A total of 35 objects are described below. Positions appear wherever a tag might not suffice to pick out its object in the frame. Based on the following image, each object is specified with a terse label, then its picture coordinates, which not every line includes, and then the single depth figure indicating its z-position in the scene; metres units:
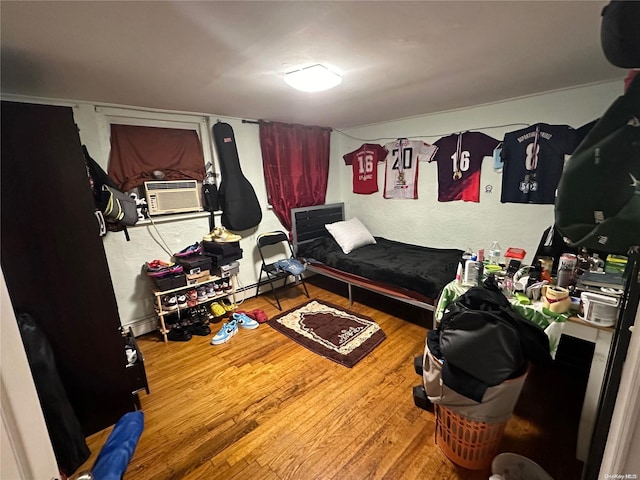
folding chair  3.48
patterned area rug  2.45
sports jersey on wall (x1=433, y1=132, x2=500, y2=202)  3.00
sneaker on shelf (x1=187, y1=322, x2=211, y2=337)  2.79
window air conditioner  2.75
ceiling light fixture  1.74
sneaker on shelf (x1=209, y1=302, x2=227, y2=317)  3.00
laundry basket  1.39
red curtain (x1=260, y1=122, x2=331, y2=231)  3.54
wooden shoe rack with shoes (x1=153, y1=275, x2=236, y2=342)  2.63
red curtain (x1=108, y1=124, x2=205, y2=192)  2.58
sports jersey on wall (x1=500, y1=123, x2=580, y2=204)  2.52
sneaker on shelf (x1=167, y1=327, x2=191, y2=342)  2.72
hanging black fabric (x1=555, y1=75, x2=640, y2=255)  0.60
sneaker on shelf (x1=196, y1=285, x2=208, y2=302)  2.86
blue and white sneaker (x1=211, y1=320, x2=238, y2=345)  2.66
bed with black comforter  2.61
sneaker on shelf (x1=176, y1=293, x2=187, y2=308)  2.71
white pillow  3.59
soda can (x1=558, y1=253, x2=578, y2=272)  1.71
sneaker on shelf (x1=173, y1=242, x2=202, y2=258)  2.88
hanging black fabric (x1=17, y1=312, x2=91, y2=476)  1.42
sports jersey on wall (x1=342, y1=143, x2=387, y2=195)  3.87
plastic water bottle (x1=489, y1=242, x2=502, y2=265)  2.12
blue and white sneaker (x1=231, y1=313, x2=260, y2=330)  2.91
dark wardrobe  1.40
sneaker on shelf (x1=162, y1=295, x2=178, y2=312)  2.66
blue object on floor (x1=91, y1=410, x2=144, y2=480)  1.45
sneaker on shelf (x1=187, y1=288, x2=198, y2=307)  2.78
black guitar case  3.11
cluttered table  1.39
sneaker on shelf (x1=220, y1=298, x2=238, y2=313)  3.12
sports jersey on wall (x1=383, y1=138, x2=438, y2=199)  3.46
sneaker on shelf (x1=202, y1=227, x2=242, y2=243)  2.99
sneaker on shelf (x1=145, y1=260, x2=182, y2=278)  2.60
